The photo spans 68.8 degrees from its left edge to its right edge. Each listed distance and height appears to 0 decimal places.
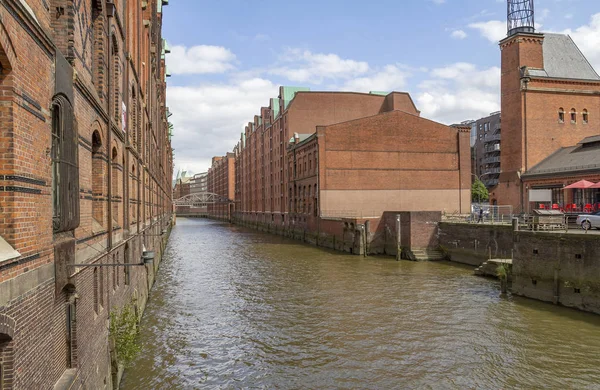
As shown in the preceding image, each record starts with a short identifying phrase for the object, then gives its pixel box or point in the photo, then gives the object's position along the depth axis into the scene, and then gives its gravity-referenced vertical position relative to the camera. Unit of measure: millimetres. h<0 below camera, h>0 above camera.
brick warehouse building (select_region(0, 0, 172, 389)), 4777 +170
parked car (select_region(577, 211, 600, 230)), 22409 -1152
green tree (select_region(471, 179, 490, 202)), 70250 +1086
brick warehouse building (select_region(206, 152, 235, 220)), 117275 +4834
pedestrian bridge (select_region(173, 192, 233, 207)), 124612 +332
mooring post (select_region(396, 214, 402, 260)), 32281 -3094
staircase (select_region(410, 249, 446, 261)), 31667 -4042
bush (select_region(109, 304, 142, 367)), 10078 -3134
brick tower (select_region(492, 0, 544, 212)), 42938 +10187
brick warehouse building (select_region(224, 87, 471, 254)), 41938 +2985
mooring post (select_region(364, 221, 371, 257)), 34675 -2555
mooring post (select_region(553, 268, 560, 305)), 17472 -3711
